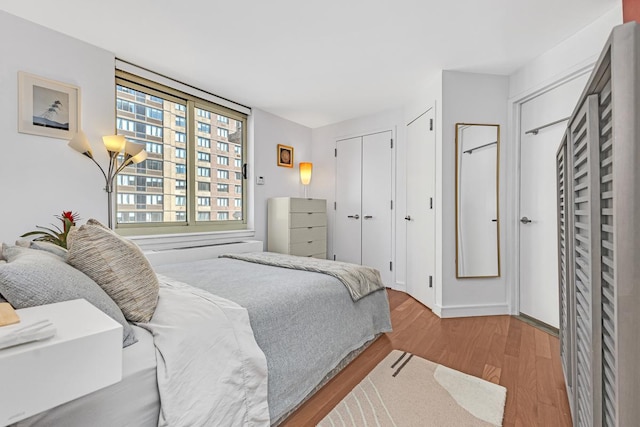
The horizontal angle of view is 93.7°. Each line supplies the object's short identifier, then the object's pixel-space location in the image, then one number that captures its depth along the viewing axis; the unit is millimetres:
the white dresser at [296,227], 3686
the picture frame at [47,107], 2080
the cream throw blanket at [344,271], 1994
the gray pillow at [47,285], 804
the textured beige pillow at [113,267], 1107
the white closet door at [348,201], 4215
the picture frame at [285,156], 4148
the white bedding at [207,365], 966
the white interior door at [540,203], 2457
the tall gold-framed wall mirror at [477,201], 2852
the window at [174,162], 2766
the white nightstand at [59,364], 558
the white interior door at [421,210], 3053
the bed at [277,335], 869
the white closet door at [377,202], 3922
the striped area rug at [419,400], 1411
